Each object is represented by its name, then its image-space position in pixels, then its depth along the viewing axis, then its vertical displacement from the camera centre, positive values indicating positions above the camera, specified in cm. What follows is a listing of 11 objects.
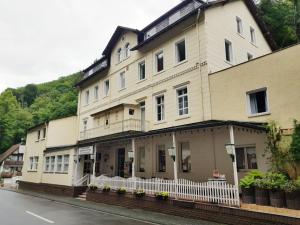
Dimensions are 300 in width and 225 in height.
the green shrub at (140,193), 1300 -116
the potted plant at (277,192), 879 -75
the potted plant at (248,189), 967 -70
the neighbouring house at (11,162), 5005 +162
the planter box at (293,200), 835 -95
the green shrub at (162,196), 1176 -116
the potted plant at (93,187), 1680 -109
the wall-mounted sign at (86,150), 1826 +146
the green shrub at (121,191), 1432 -114
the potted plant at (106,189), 1560 -112
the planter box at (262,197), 921 -95
